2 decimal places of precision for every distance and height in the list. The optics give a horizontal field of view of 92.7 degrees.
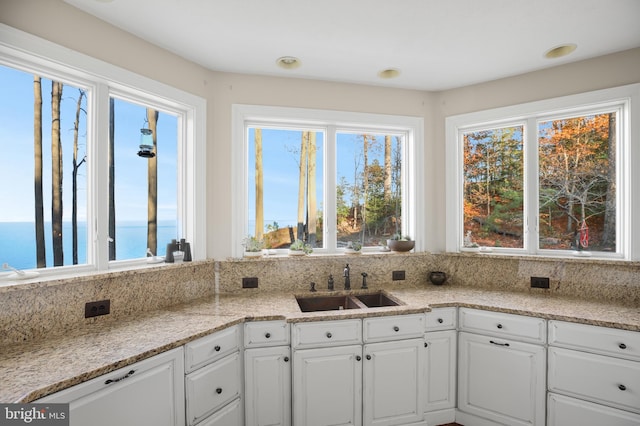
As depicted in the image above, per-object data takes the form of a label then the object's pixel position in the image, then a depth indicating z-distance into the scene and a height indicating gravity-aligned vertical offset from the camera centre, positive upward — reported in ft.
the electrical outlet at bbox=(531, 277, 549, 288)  8.48 -2.04
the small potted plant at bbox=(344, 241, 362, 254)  9.74 -1.22
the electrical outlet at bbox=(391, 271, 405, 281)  9.63 -2.08
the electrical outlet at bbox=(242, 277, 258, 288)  8.61 -2.03
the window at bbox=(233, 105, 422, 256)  9.31 +1.08
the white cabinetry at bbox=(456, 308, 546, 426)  6.89 -3.80
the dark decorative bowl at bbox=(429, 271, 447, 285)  9.47 -2.11
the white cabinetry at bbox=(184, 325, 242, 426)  5.64 -3.30
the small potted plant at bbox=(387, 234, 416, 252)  9.75 -1.10
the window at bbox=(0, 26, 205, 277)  5.75 +1.11
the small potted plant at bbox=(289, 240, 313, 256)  9.20 -1.18
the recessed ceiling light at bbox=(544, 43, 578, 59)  7.57 +4.03
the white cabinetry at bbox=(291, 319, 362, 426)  6.68 -3.62
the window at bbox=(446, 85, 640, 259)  8.19 +0.94
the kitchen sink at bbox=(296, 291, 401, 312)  8.46 -2.59
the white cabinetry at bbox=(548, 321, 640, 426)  6.05 -3.44
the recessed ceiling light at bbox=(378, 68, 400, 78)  8.89 +4.04
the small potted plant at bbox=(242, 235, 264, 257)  8.85 -1.06
